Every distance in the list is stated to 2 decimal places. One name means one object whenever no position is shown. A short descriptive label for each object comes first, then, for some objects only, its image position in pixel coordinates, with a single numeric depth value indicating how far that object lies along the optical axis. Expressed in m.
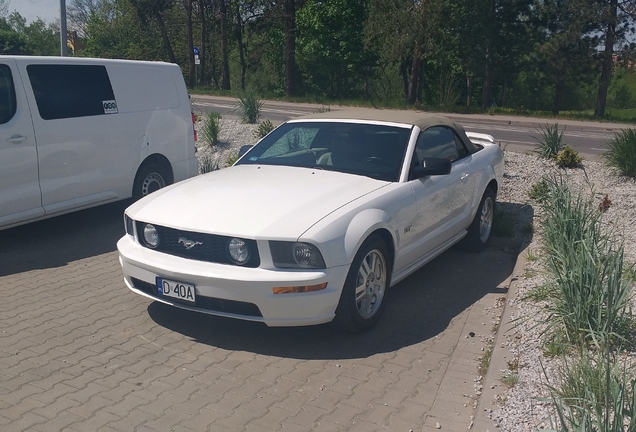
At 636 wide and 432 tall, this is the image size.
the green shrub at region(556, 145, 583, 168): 10.73
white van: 7.32
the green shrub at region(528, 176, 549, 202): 9.05
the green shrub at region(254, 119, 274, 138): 13.96
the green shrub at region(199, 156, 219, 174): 11.27
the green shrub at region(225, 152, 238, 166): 11.98
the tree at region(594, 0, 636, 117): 34.19
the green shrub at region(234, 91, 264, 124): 15.74
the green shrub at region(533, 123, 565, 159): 11.22
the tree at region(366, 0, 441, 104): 35.44
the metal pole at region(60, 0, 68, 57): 19.28
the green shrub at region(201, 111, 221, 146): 14.18
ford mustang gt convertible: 4.86
